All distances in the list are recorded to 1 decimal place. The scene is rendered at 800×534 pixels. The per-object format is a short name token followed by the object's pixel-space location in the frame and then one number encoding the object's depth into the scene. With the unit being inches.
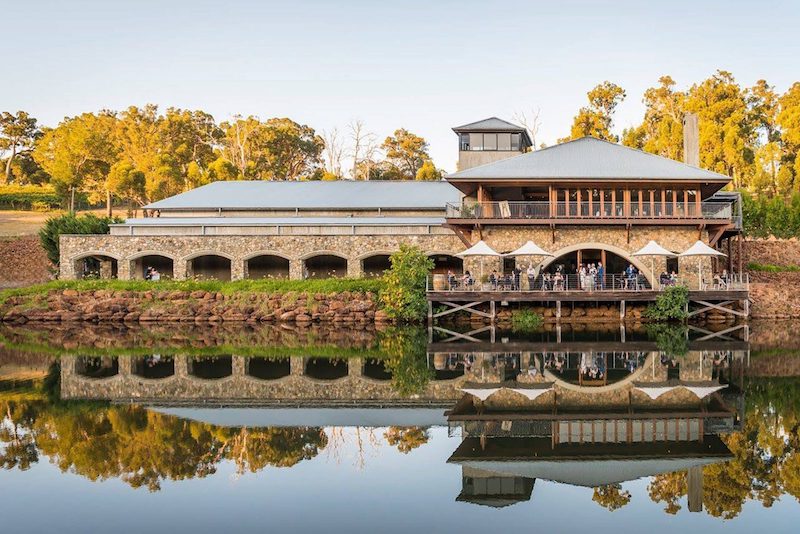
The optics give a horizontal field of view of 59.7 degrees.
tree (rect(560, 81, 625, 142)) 2188.7
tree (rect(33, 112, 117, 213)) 2166.6
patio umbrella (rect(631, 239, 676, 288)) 1166.3
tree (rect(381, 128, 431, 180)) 2832.2
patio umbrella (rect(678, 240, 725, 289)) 1148.5
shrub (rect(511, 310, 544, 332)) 1135.6
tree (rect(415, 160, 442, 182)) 2310.5
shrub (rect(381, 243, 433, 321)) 1197.7
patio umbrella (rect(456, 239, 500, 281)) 1161.2
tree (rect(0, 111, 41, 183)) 2977.4
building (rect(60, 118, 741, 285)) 1206.3
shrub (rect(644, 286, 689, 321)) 1136.2
